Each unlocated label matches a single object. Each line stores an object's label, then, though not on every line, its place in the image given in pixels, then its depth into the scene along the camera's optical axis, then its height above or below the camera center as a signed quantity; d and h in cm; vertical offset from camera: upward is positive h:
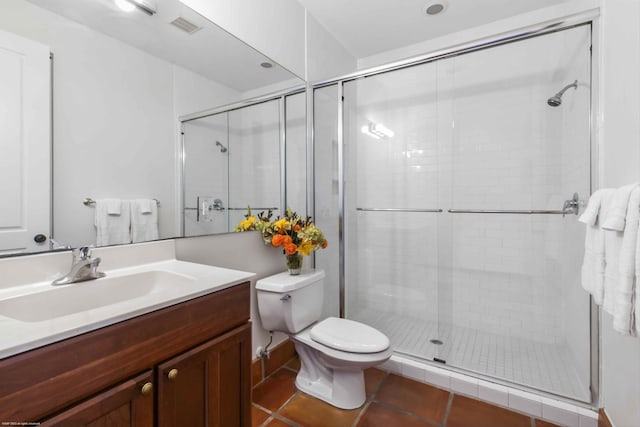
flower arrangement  171 -13
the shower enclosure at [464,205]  192 +6
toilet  149 -69
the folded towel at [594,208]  107 +2
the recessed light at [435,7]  199 +146
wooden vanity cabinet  61 -42
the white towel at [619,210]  89 +1
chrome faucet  96 -19
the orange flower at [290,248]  169 -21
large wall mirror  90 +38
